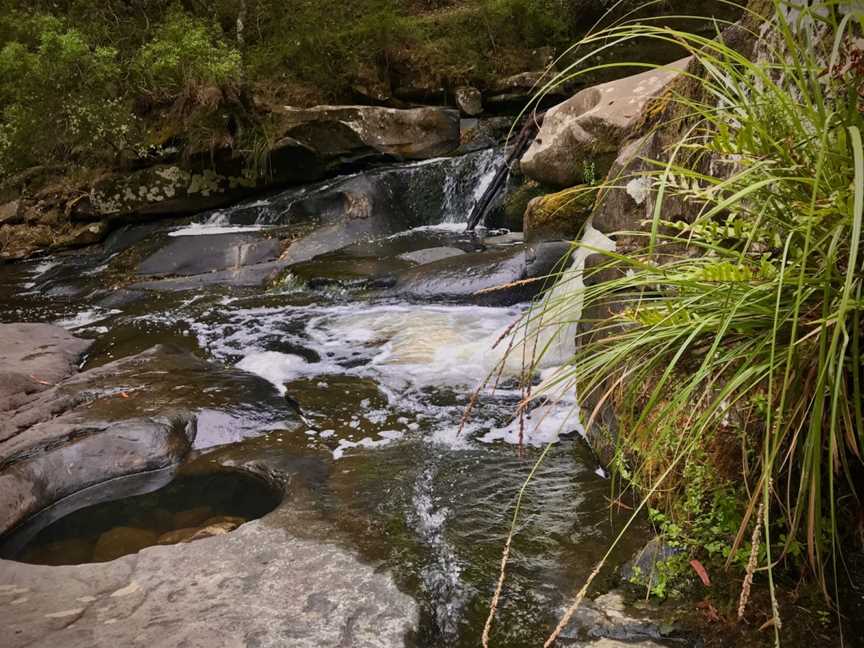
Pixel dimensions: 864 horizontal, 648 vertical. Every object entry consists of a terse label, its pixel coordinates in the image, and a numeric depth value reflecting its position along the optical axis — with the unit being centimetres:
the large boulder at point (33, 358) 471
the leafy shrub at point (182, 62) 1116
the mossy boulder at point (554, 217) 666
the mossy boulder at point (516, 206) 895
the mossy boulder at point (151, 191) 1140
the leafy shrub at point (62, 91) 1104
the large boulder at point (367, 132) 1163
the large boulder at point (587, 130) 643
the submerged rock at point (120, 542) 300
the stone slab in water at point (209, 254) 940
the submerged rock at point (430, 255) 822
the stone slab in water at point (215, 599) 214
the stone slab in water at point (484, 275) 657
